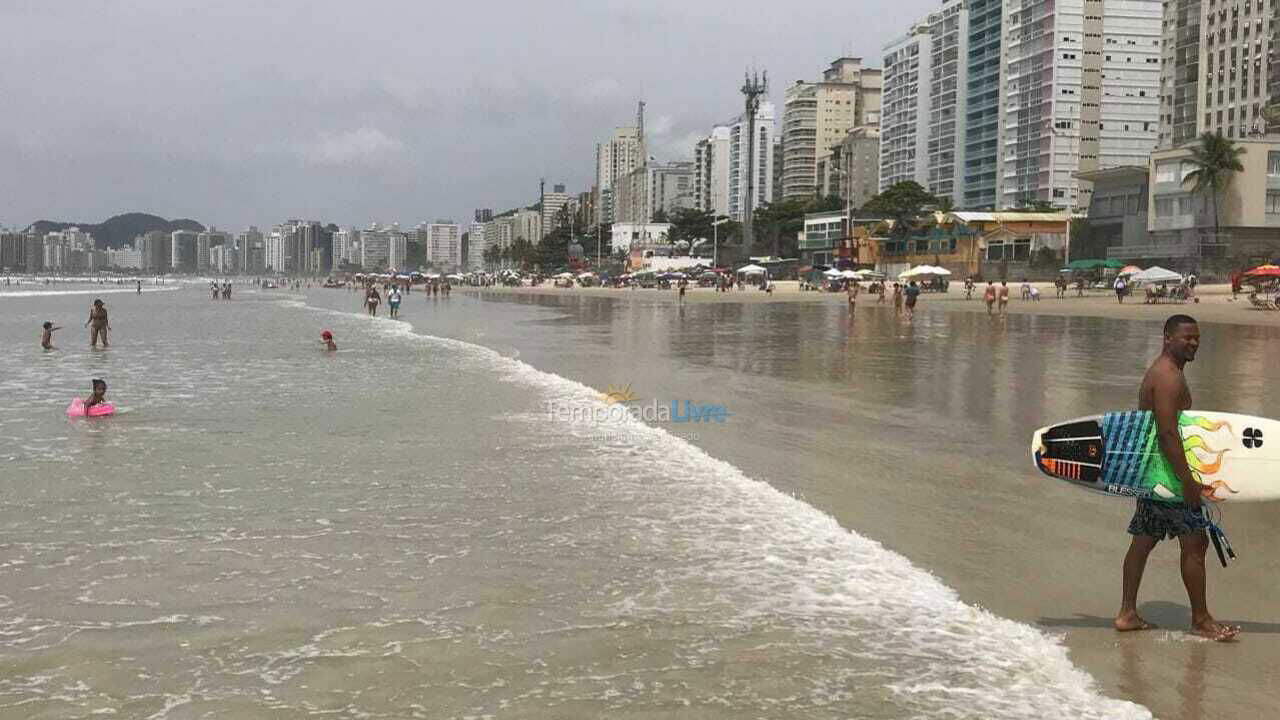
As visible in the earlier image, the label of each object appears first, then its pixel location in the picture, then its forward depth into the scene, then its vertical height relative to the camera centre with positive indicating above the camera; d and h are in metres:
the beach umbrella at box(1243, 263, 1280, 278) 45.01 +1.06
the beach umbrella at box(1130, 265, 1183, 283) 51.31 +0.97
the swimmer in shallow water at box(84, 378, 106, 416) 12.82 -1.29
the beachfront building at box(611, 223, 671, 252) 174.66 +10.00
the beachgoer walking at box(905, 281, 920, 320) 41.49 -0.17
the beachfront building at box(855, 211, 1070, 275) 76.62 +3.96
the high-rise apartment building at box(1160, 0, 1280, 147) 88.38 +19.96
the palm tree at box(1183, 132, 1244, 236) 64.94 +7.99
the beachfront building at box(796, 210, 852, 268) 104.50 +5.50
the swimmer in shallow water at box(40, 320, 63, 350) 24.34 -1.09
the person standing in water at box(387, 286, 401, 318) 46.00 -0.40
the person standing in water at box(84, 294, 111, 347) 26.02 -0.79
